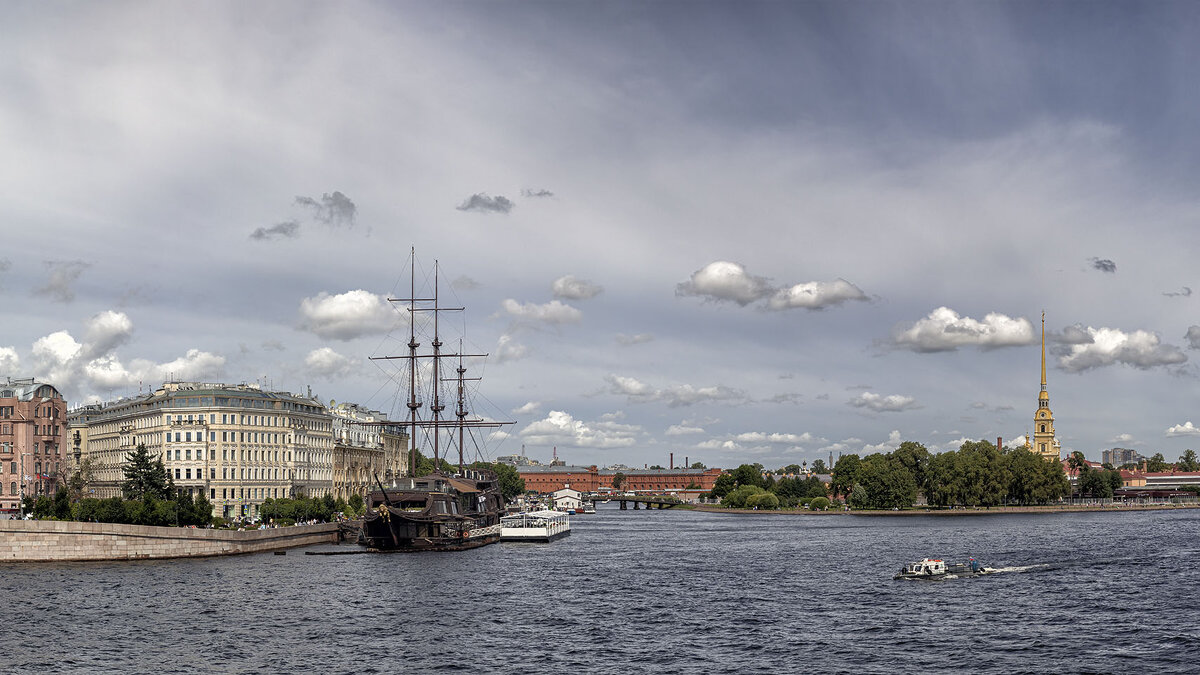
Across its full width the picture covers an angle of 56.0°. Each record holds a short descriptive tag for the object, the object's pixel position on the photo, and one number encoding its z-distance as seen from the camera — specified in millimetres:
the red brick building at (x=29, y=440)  153875
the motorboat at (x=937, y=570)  92188
